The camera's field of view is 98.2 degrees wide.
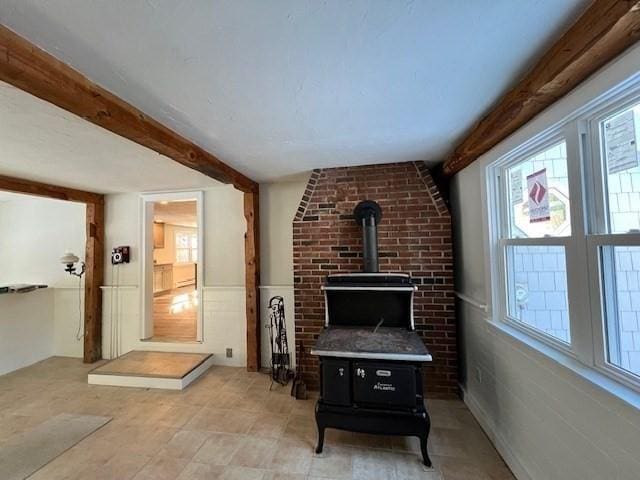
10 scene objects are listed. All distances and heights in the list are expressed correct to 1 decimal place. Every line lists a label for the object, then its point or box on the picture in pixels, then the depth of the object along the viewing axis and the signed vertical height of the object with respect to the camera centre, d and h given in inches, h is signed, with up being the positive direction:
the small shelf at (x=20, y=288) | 140.8 -14.7
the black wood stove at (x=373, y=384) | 76.1 -37.5
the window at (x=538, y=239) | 60.9 +2.1
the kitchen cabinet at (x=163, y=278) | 316.2 -24.6
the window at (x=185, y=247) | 378.9 +13.5
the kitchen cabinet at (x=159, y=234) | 320.8 +26.5
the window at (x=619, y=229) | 43.8 +2.7
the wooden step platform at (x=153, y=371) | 122.4 -52.3
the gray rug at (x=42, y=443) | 77.0 -57.3
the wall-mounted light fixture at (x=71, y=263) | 153.7 -2.1
